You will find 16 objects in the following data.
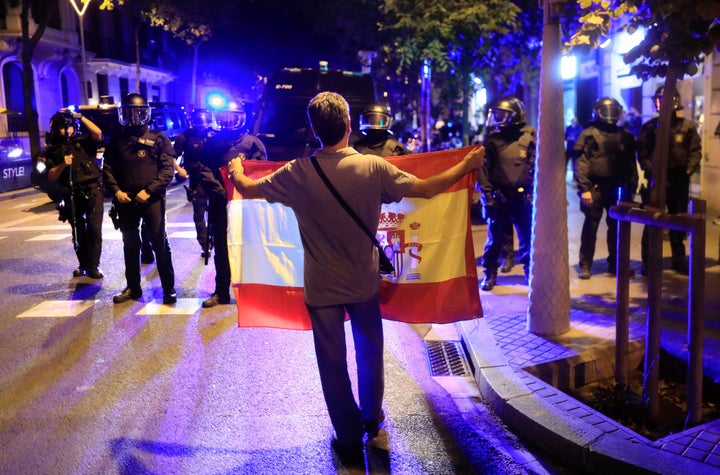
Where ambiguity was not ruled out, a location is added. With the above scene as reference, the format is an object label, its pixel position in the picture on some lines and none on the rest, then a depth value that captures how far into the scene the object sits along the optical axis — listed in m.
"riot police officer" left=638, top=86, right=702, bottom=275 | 8.37
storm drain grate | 5.60
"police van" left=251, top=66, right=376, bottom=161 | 12.08
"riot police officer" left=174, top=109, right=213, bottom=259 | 7.40
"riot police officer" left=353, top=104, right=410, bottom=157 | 7.27
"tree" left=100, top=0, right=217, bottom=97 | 22.86
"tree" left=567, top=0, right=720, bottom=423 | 4.54
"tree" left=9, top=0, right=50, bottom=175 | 24.70
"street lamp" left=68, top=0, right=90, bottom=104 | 25.79
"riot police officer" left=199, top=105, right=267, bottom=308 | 7.27
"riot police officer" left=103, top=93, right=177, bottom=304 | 7.25
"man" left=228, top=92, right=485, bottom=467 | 3.73
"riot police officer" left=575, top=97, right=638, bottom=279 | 8.22
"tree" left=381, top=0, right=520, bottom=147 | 13.12
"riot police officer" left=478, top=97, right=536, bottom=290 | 7.94
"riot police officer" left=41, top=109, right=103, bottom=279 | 8.45
